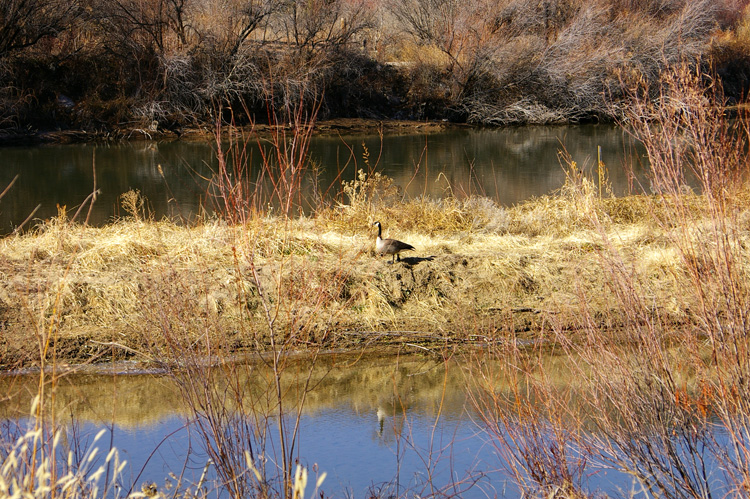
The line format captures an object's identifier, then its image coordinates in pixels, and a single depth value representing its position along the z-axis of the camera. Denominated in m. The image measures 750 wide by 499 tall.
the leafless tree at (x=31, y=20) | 48.48
